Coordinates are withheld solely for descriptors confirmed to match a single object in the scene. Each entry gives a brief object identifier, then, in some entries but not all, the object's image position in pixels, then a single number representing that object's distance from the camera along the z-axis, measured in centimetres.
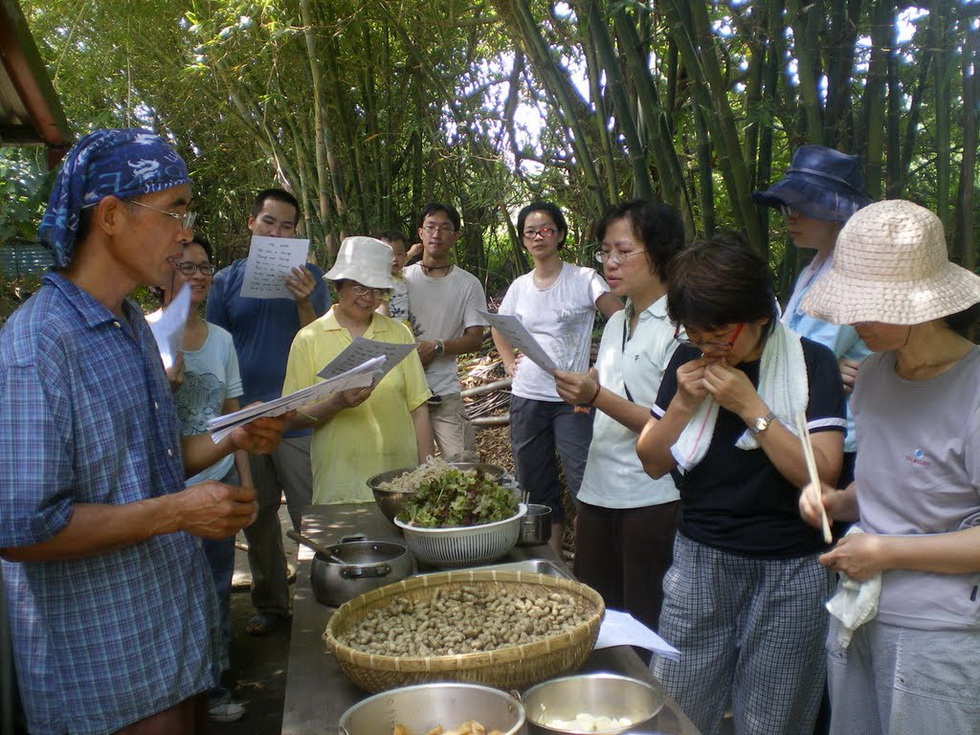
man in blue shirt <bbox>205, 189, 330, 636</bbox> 403
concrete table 155
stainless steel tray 212
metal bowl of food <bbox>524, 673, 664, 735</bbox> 150
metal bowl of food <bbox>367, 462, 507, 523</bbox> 257
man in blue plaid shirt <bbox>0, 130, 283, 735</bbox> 156
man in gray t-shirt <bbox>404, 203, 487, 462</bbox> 491
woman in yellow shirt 319
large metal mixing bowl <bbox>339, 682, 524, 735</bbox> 145
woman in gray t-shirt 167
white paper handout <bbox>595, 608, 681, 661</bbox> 178
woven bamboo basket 153
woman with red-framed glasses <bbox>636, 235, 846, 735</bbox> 201
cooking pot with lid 206
